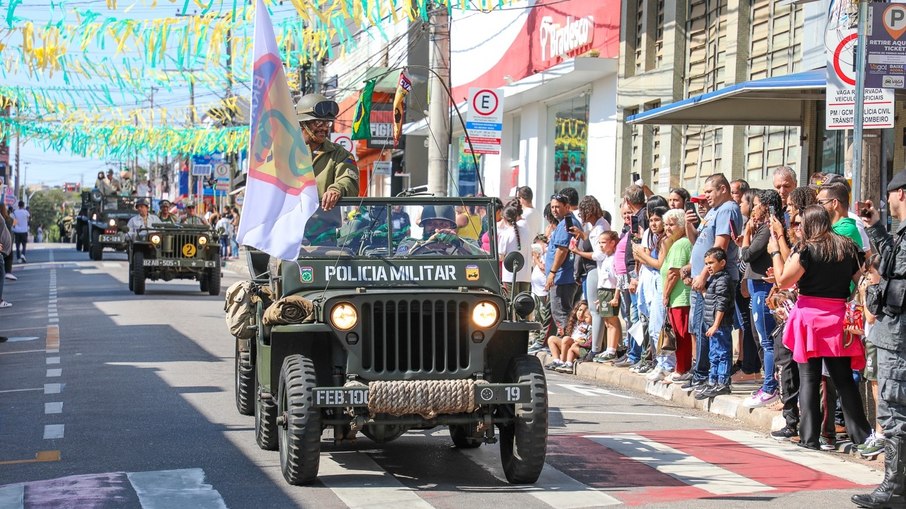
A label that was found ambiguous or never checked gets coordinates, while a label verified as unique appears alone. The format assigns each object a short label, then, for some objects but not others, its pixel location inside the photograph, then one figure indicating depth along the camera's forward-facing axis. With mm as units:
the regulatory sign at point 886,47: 10781
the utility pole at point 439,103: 18922
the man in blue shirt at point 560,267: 15414
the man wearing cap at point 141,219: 27094
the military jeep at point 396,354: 7699
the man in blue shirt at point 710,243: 12273
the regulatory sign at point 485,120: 18438
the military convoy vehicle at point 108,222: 43781
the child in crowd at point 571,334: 15484
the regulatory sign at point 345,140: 31656
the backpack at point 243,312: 9648
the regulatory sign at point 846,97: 11086
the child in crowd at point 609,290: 14578
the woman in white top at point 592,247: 15117
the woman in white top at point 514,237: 16000
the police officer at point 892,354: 7547
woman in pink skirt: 9367
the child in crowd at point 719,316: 12023
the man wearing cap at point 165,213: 27562
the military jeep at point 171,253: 25594
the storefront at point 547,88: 24156
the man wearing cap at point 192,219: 27391
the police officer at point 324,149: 9477
